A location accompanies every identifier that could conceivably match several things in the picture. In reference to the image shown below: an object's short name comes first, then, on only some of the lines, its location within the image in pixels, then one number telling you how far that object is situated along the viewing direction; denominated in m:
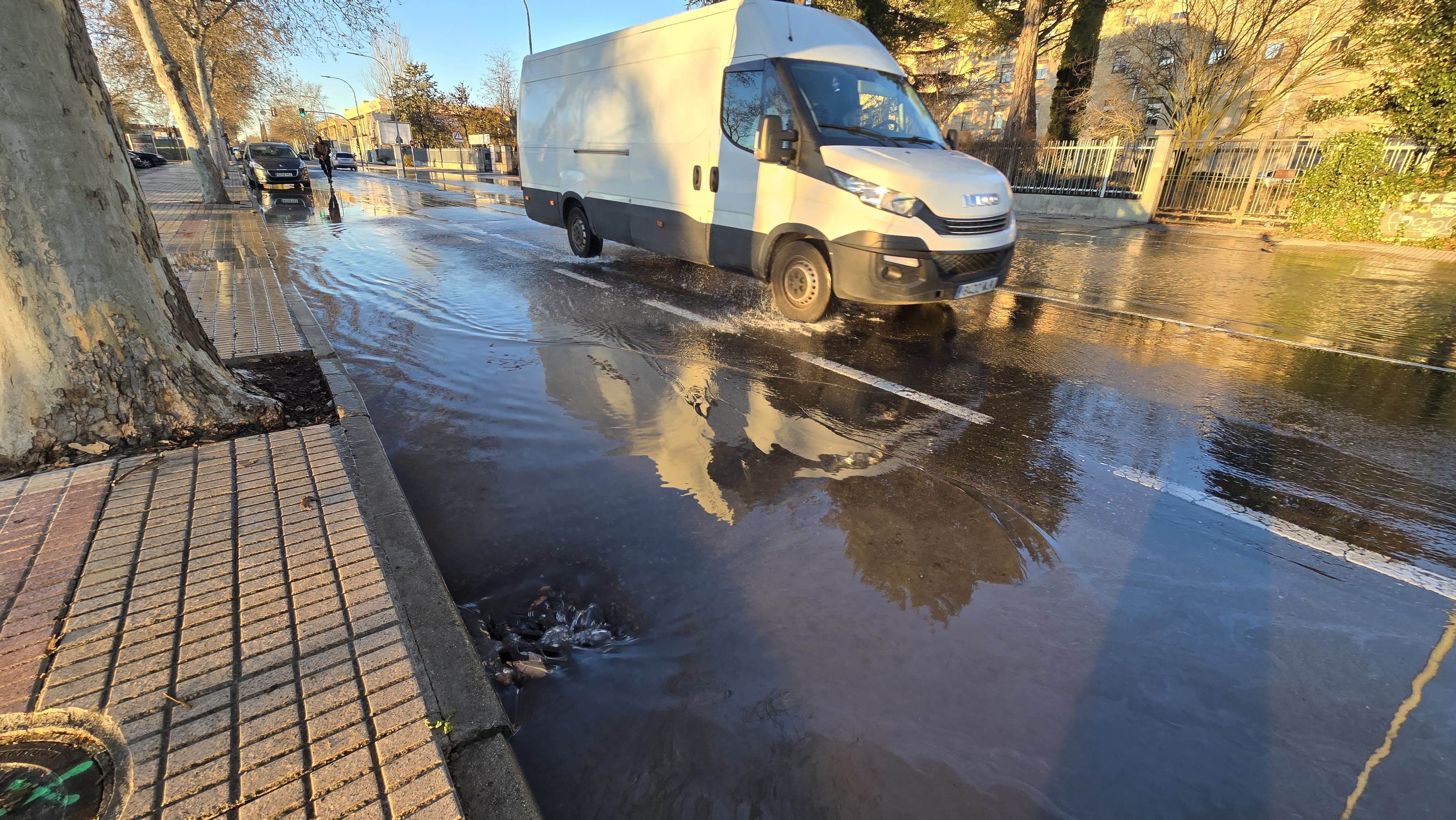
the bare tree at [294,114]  61.81
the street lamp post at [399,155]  41.81
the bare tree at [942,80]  27.36
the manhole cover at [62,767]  1.53
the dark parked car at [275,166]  23.72
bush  12.42
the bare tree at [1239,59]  15.89
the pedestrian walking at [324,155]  24.86
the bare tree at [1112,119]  20.34
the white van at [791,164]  5.62
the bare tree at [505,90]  49.84
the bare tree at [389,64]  54.84
